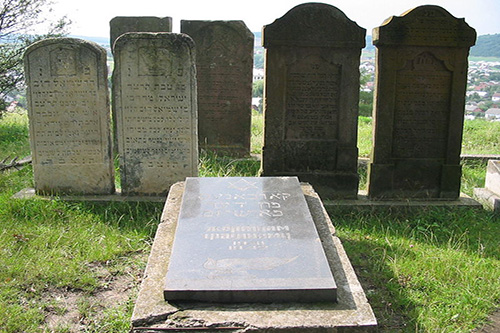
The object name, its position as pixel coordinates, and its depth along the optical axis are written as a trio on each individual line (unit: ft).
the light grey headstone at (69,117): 16.93
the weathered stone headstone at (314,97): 17.15
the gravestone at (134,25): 26.96
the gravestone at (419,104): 16.96
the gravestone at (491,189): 17.80
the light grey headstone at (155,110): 16.92
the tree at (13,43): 31.99
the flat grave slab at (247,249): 7.91
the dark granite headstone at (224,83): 24.98
